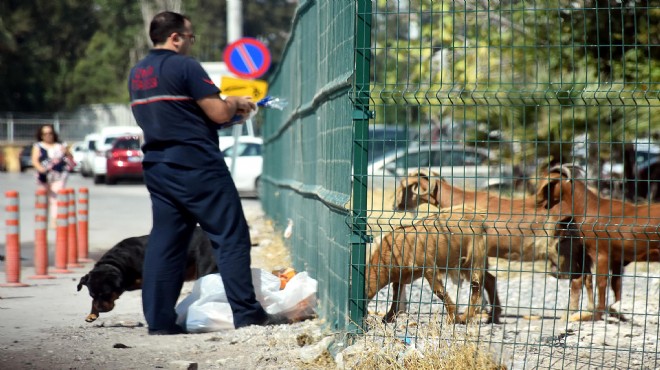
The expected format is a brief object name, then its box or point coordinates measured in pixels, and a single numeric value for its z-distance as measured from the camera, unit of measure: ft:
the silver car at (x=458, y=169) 30.60
